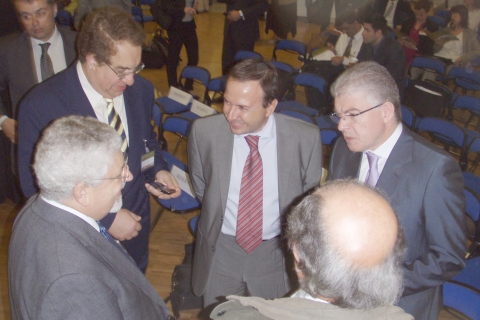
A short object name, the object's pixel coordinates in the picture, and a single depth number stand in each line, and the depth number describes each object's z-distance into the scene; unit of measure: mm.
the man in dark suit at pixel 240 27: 6152
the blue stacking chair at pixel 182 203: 3480
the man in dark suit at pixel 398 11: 8844
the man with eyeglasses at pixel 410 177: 1730
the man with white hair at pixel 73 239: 1259
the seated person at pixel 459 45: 6855
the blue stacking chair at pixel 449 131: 4227
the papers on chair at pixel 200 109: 4551
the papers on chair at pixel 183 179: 3448
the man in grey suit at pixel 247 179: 2211
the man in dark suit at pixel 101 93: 1986
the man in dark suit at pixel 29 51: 2859
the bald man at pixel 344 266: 1133
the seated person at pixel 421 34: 7566
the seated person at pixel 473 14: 7910
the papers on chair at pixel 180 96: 5039
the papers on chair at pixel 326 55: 6221
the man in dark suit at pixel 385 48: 5152
